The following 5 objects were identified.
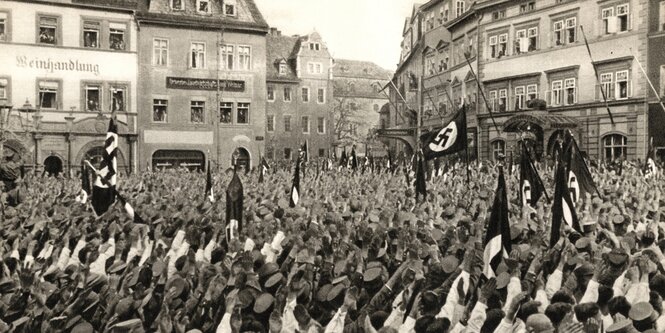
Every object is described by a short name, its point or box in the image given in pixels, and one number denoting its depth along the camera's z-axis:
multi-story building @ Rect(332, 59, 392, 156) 69.79
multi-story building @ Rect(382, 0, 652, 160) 29.61
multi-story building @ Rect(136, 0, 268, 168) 35.16
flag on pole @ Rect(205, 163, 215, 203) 13.46
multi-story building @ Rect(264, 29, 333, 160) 52.97
